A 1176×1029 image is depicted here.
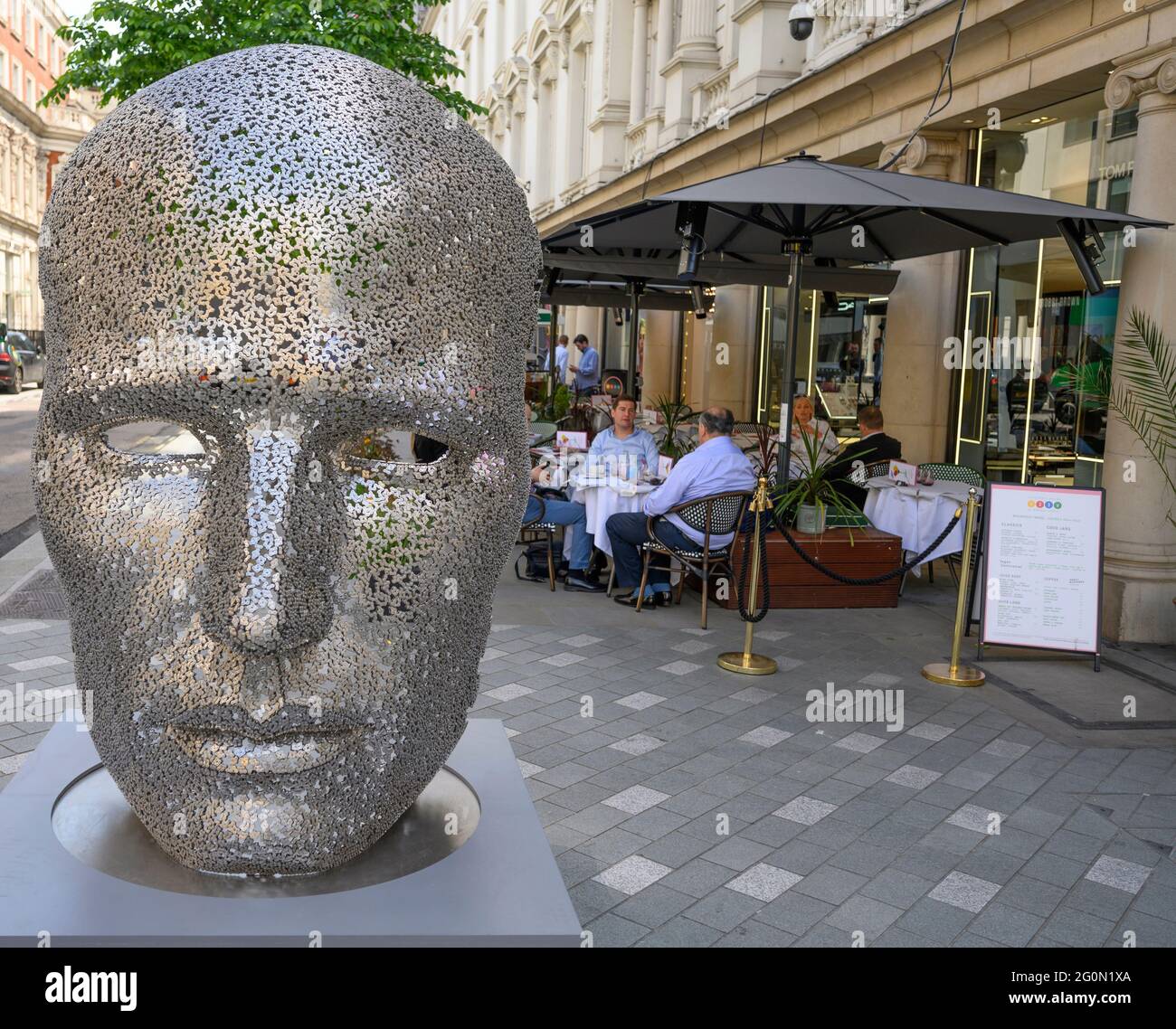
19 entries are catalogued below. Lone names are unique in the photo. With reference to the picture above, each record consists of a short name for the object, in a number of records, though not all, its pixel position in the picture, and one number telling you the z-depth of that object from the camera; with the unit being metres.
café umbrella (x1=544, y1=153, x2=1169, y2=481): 6.95
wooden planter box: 8.16
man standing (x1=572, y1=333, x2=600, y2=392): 20.05
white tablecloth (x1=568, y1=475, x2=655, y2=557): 8.39
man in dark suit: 9.38
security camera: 11.05
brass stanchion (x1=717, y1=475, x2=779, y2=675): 6.50
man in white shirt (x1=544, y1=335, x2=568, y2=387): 20.53
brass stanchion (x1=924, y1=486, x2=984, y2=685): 6.41
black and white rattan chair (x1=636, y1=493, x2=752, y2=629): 7.68
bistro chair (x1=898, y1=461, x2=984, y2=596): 9.38
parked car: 28.25
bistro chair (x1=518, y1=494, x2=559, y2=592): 8.46
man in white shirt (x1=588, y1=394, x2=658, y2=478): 8.73
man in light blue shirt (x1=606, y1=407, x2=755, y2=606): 7.80
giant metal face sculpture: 2.04
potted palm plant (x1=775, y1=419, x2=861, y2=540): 8.19
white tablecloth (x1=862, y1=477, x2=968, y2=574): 8.59
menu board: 6.65
